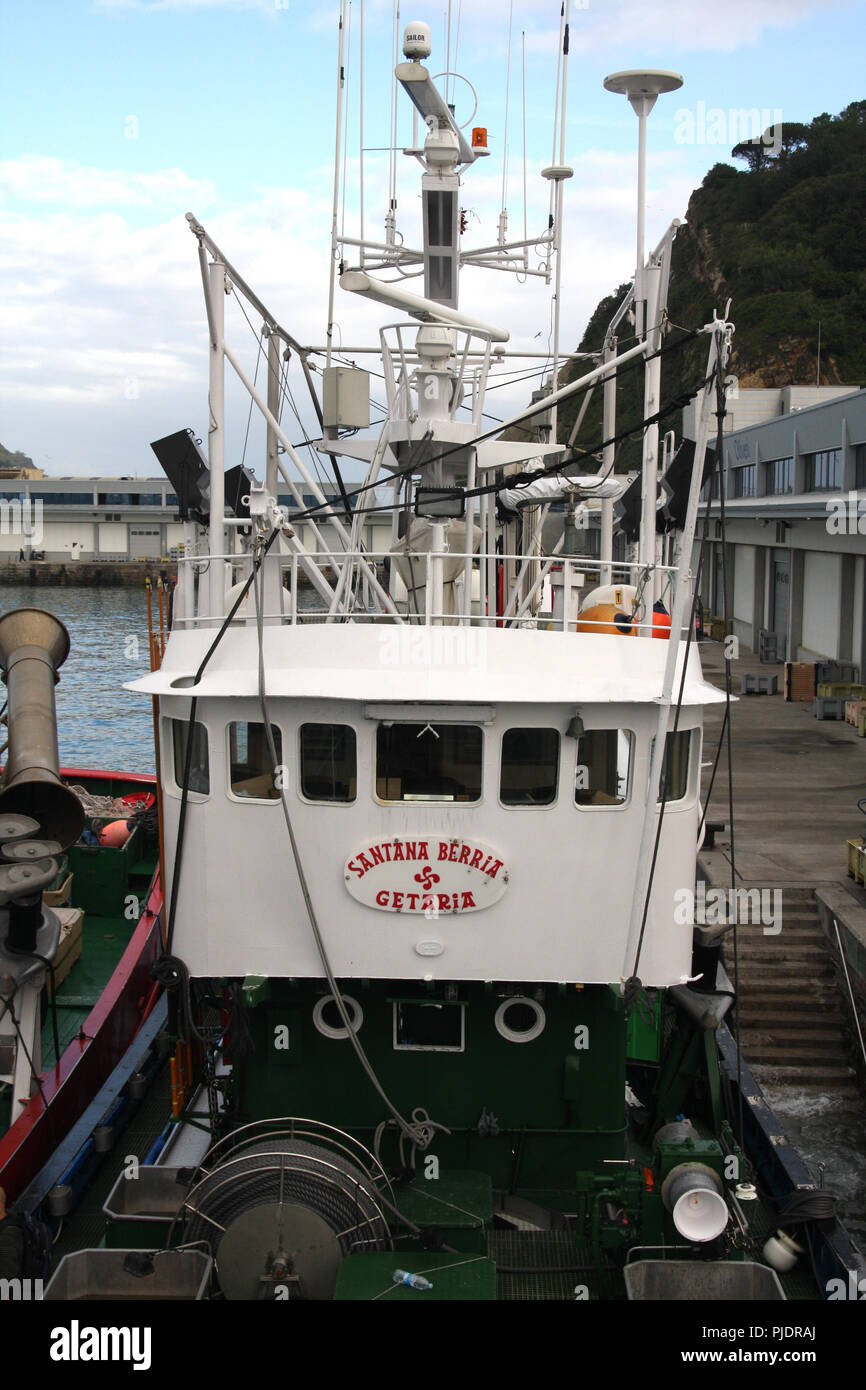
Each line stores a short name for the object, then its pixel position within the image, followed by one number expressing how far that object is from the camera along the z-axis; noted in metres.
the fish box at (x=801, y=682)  35.34
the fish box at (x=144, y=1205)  8.32
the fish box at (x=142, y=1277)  7.50
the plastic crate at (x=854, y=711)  30.31
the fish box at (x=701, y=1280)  7.46
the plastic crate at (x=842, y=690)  32.48
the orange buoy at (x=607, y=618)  9.77
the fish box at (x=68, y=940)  14.76
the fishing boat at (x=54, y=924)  9.24
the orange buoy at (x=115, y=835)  17.81
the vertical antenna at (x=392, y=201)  12.94
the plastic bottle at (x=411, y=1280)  7.24
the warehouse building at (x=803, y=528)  32.75
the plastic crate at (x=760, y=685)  36.84
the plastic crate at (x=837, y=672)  34.75
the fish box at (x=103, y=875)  17.11
